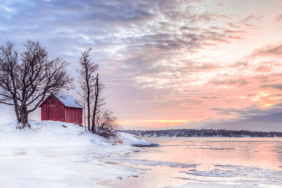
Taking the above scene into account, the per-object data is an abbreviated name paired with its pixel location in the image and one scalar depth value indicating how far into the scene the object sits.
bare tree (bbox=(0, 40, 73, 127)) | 33.91
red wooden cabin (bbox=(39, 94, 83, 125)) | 44.78
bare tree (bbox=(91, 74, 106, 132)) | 38.78
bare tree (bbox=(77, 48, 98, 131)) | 38.09
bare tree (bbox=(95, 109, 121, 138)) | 36.96
